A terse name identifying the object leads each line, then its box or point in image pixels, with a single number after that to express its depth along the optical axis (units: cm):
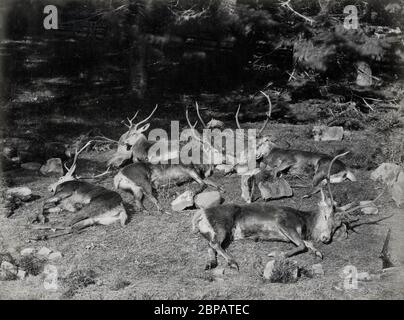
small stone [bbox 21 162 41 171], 1179
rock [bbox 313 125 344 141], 1320
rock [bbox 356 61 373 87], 1443
